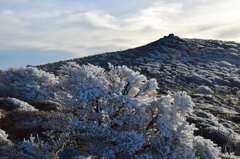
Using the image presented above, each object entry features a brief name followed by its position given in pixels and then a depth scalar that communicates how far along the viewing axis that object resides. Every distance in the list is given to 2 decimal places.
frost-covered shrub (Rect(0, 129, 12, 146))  8.66
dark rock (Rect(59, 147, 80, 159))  7.82
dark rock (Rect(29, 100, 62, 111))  17.84
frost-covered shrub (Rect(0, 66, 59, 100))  22.11
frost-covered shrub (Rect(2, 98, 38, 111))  15.72
